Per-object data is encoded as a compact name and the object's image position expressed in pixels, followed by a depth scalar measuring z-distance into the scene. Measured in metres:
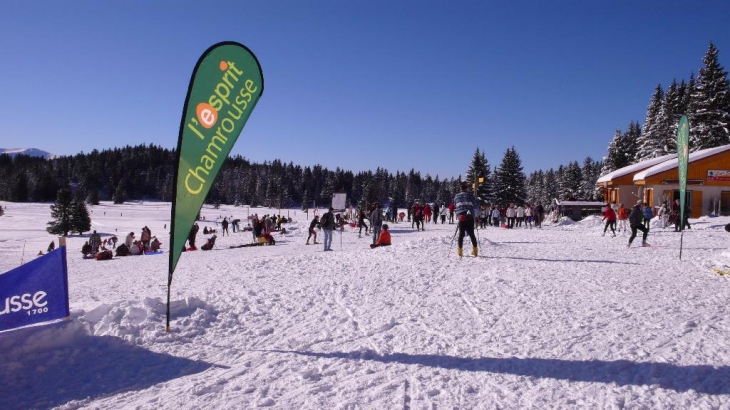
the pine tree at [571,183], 61.66
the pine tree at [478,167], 50.56
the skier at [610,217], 17.20
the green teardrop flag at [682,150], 9.89
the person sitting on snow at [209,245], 19.08
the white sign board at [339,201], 22.94
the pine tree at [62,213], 48.25
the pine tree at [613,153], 47.22
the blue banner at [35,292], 4.07
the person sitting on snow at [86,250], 18.12
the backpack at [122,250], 17.88
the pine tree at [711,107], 34.25
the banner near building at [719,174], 26.80
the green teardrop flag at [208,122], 4.61
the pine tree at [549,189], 83.87
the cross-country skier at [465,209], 9.23
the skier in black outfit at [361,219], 22.67
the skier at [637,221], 12.79
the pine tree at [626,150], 47.06
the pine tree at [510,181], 47.88
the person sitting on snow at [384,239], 13.81
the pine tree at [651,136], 40.81
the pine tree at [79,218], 50.47
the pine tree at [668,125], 39.91
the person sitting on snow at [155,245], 19.77
